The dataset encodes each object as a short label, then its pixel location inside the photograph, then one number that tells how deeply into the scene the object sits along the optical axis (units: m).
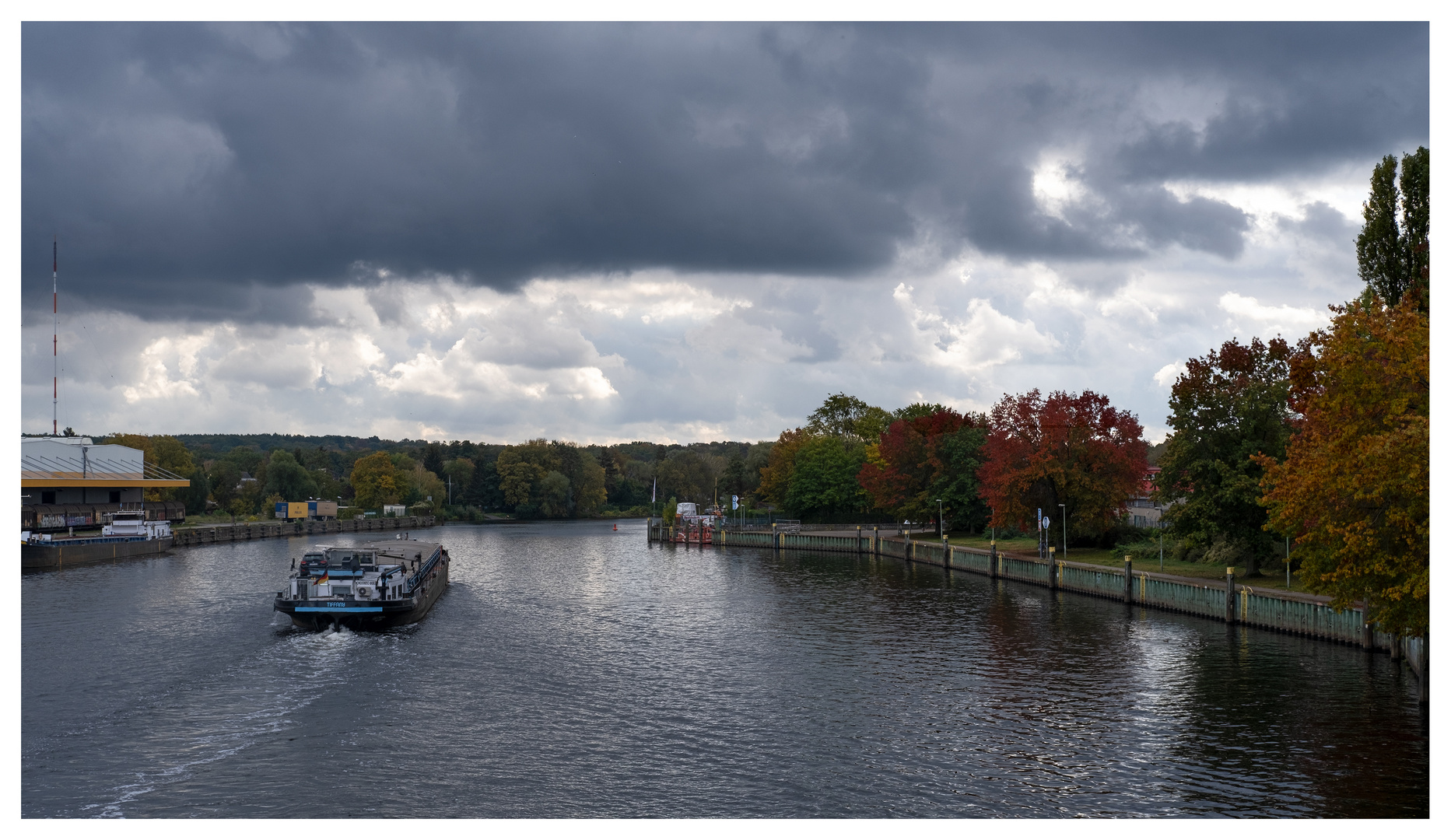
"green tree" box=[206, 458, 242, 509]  186.50
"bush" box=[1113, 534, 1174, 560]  73.50
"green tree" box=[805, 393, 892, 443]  169.38
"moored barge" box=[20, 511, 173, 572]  90.75
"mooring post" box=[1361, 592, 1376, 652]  42.06
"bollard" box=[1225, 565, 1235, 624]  51.31
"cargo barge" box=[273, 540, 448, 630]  51.50
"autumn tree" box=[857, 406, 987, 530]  103.88
